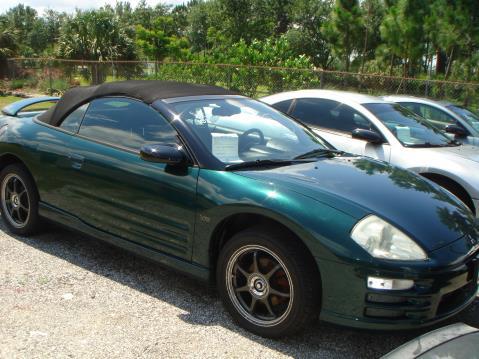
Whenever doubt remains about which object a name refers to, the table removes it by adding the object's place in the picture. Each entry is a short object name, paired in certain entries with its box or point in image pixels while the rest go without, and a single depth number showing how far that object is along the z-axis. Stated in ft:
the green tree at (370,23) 108.58
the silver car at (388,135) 17.72
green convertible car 9.43
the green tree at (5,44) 86.69
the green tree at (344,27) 103.35
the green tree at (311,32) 194.75
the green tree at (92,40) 104.42
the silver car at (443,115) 25.47
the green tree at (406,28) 66.85
